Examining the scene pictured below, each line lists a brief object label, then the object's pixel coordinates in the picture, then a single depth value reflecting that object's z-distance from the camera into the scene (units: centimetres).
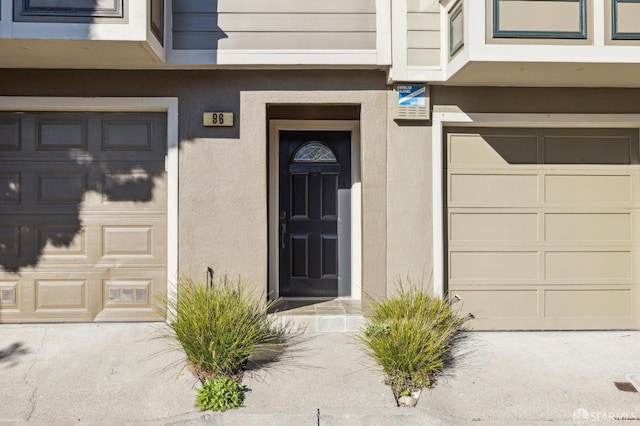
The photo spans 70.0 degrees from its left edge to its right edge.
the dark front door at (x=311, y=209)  601
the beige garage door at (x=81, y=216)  502
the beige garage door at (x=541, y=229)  513
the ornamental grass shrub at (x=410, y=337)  372
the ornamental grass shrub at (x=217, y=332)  379
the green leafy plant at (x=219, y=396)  342
